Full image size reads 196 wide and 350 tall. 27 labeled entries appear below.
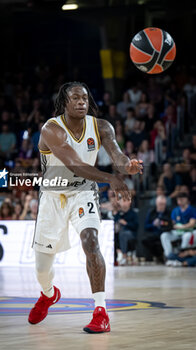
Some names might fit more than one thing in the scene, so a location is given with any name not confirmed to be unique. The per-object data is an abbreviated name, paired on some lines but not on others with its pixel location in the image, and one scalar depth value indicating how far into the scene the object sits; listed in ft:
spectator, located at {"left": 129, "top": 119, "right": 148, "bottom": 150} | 57.41
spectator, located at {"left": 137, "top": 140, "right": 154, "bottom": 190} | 55.06
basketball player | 18.33
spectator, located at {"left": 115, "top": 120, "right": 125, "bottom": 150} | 57.47
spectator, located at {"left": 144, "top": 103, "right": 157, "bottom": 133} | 59.36
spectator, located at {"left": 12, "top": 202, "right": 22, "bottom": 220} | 50.67
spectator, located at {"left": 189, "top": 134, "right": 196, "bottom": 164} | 53.16
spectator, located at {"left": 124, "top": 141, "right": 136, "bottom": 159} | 54.65
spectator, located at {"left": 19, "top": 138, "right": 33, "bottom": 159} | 61.46
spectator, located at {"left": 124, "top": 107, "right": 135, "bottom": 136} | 60.34
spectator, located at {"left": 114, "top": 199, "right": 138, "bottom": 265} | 48.88
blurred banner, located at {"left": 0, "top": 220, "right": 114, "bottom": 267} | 46.29
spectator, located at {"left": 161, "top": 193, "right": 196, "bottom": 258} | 46.91
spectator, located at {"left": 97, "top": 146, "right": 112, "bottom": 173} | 55.93
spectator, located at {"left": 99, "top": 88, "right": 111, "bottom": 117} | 63.84
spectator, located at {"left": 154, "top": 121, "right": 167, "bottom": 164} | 56.65
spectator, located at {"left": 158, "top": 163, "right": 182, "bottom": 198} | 52.19
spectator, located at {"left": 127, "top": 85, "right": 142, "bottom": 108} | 64.39
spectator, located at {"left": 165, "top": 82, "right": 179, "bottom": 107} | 61.93
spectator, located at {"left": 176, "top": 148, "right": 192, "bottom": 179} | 52.39
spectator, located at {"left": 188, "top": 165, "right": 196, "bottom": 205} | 50.62
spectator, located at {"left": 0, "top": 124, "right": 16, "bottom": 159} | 63.62
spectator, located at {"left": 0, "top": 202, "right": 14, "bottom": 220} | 50.24
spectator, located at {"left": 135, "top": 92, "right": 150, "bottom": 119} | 61.00
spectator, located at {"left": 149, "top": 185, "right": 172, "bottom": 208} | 49.62
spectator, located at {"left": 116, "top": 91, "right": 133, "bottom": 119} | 64.30
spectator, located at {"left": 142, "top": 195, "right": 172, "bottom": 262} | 48.44
